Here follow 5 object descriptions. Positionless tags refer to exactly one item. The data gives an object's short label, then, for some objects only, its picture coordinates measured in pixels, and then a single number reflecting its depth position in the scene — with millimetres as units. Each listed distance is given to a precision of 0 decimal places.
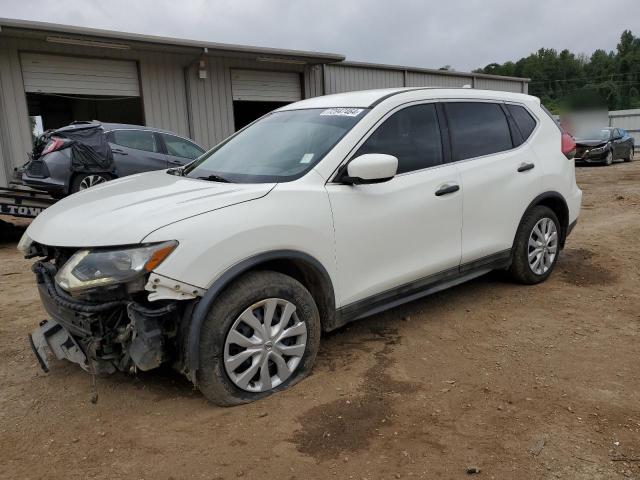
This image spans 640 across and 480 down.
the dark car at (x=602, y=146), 19859
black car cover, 8281
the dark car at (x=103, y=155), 8211
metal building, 11133
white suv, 2691
